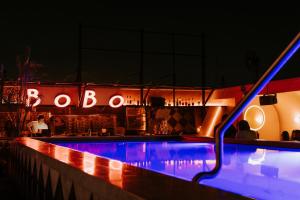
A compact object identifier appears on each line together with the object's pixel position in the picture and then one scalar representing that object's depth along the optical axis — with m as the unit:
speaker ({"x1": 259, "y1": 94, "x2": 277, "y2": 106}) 8.46
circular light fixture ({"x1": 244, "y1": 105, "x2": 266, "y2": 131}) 10.23
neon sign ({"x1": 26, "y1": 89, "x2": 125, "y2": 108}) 9.80
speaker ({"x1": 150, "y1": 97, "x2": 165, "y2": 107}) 10.73
